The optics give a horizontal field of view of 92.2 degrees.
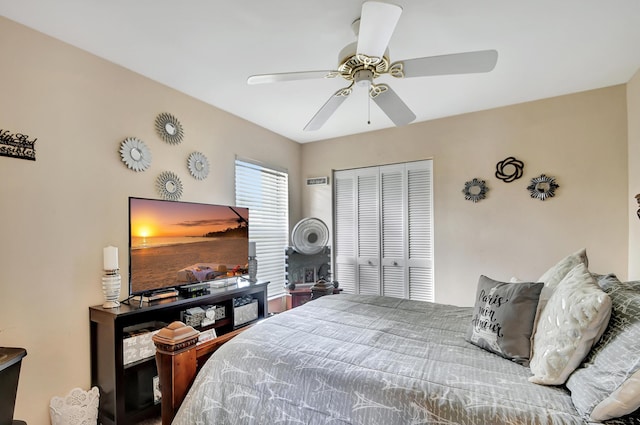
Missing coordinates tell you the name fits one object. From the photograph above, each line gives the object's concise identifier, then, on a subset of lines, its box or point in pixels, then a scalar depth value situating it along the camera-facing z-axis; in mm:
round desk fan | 3486
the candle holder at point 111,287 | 2033
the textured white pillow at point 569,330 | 1034
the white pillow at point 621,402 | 807
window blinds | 3438
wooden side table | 3416
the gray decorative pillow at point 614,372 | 825
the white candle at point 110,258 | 2043
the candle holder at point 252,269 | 3105
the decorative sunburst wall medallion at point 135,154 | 2285
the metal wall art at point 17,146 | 1735
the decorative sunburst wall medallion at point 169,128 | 2536
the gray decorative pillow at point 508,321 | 1293
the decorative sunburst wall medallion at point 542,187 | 2830
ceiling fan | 1278
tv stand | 1907
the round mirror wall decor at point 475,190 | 3141
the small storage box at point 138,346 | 1957
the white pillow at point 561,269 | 1518
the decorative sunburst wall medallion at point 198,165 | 2780
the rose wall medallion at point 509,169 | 2973
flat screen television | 2178
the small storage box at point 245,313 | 2730
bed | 940
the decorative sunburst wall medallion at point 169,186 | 2537
